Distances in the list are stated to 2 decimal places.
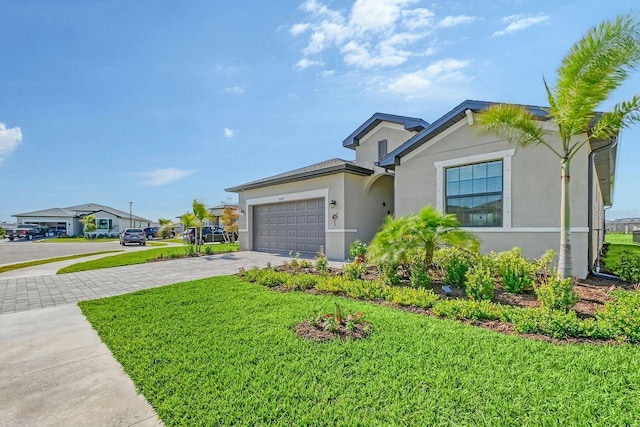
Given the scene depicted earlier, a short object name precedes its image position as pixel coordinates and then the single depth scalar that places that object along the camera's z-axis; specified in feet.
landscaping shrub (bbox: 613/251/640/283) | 24.56
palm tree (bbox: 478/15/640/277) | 17.89
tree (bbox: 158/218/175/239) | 125.41
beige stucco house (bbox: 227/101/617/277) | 27.86
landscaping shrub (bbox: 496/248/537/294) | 21.39
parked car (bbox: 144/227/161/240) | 131.46
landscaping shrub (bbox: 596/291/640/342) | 13.27
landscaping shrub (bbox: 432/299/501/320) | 16.53
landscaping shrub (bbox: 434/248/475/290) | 23.12
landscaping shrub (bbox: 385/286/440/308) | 18.84
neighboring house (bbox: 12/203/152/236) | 158.43
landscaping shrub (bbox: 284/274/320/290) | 24.76
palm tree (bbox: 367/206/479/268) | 23.88
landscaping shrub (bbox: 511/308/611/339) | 13.85
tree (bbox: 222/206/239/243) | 92.99
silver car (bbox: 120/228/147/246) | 91.35
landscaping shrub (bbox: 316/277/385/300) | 21.50
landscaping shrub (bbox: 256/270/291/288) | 26.16
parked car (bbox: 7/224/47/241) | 128.57
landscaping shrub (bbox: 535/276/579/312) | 16.60
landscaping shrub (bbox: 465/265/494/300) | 19.38
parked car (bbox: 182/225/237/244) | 90.52
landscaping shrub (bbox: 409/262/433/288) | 22.76
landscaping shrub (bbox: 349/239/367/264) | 33.07
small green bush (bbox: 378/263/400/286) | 24.48
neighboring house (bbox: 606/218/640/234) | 167.95
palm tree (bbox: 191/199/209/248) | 60.95
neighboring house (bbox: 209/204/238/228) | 144.50
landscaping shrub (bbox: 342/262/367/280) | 26.45
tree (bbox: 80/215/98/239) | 138.00
